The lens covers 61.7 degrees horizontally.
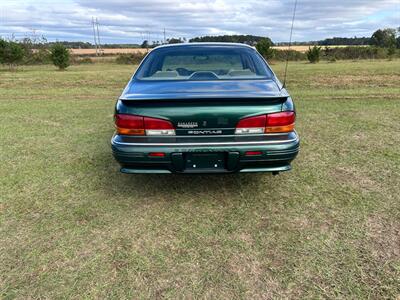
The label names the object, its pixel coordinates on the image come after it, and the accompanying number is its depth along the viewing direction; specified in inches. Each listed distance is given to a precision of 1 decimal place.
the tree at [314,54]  1153.4
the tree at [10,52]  970.1
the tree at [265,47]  1151.5
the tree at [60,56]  995.3
